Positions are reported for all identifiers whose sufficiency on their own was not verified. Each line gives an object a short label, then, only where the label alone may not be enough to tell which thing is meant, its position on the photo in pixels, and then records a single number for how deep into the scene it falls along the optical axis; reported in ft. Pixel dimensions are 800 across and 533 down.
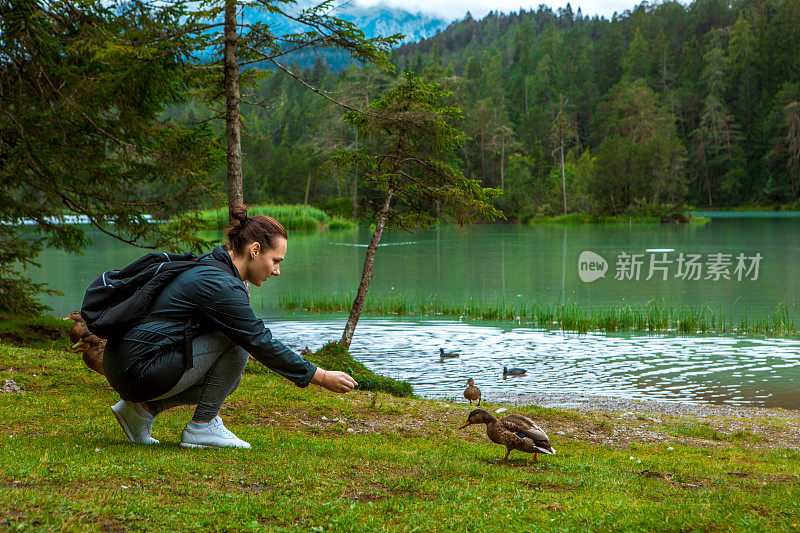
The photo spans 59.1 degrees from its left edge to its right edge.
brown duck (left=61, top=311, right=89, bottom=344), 29.07
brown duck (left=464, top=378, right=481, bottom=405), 35.40
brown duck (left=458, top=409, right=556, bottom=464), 19.69
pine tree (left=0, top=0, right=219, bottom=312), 38.99
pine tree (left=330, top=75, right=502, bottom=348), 44.55
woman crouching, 15.35
